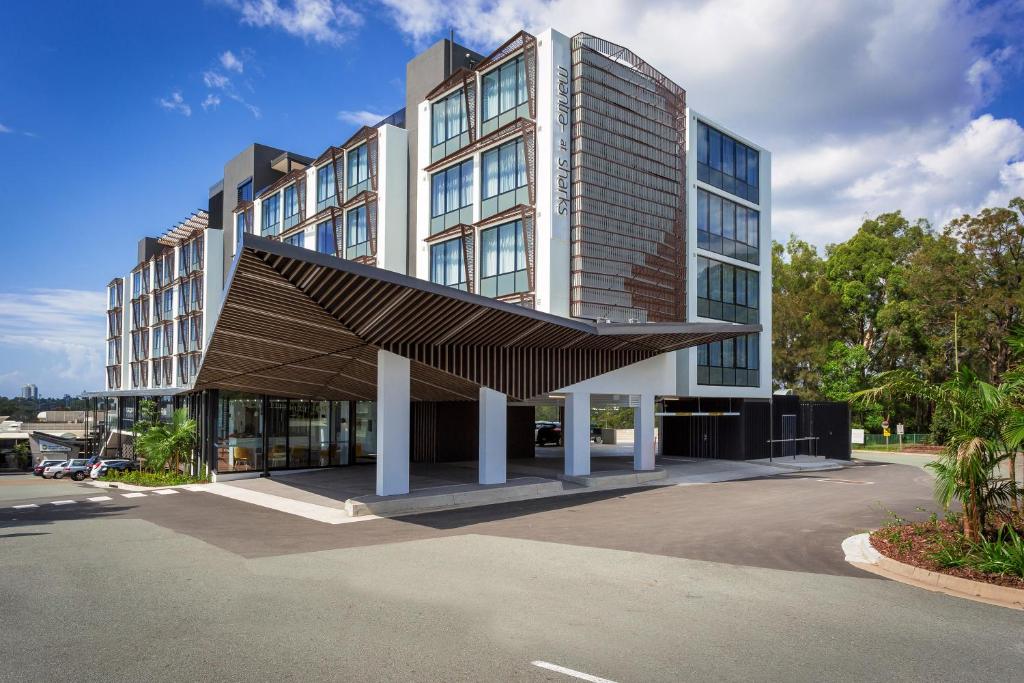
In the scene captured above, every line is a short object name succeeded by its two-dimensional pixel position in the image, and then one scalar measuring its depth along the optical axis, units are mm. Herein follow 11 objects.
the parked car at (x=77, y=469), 39281
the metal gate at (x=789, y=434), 37125
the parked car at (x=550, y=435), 49469
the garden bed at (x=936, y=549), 10484
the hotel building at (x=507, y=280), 18516
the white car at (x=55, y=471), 43044
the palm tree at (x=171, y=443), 29938
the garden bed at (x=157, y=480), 27578
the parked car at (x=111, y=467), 37125
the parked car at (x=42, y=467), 48119
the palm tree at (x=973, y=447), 11156
